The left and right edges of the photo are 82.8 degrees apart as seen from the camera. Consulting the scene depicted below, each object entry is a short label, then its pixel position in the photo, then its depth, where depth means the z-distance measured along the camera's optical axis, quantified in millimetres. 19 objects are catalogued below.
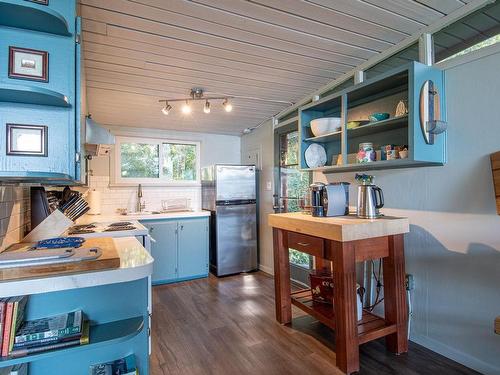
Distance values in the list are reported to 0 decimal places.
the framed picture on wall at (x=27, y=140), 1072
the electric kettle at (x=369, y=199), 2078
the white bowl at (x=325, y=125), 2432
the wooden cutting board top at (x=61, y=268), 1034
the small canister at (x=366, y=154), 2111
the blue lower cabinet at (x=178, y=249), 3594
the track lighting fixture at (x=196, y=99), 2812
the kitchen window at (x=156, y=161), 4059
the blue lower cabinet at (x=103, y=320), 1205
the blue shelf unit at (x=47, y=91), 1028
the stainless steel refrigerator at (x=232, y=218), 3906
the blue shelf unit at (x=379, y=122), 1771
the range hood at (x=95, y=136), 1937
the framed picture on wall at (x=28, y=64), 1053
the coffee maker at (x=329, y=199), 2232
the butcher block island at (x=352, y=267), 1823
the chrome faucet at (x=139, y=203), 4027
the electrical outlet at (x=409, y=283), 2127
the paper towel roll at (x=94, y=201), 3668
